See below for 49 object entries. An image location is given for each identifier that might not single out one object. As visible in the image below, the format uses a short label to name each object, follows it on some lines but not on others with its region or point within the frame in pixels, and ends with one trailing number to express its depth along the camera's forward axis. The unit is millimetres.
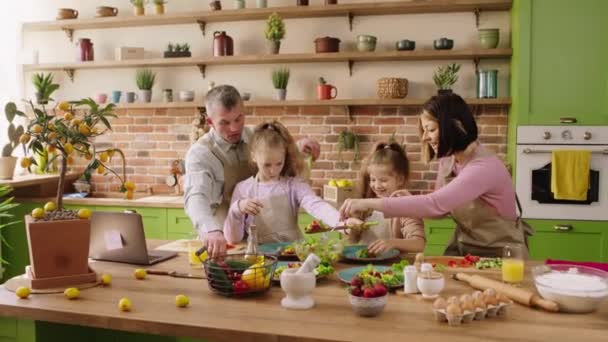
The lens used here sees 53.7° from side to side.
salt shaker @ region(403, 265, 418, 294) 1866
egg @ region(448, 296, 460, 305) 1633
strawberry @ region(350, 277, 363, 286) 1727
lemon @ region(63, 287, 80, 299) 1883
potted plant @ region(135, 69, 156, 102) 4922
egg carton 1600
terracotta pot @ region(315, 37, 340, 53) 4500
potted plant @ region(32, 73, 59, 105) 2042
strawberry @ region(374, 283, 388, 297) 1662
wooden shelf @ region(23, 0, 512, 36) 4328
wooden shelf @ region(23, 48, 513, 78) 4305
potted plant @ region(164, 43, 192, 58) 4852
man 2623
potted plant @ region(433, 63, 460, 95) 4383
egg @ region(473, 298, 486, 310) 1637
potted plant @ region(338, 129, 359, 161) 4633
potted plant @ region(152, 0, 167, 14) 4891
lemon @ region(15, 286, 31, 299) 1896
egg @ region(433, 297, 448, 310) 1650
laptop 2279
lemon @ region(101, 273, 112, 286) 2033
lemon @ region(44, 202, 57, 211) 2025
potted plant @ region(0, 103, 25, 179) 2055
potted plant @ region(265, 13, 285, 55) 4551
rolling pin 1710
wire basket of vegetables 1854
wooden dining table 1537
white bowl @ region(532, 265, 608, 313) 1675
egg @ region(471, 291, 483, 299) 1650
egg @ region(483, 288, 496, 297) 1674
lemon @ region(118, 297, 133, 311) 1751
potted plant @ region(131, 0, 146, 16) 4918
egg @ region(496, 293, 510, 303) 1681
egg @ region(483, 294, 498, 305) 1662
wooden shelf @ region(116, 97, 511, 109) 4290
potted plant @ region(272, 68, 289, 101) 4641
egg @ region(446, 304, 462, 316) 1592
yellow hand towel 3879
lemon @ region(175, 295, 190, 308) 1776
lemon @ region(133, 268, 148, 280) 2100
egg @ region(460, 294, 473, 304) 1633
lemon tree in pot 1977
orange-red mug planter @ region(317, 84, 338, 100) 4547
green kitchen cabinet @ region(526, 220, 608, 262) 3914
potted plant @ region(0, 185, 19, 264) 4543
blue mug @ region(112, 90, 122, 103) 5009
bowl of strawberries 1656
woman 2375
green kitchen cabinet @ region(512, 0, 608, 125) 3881
